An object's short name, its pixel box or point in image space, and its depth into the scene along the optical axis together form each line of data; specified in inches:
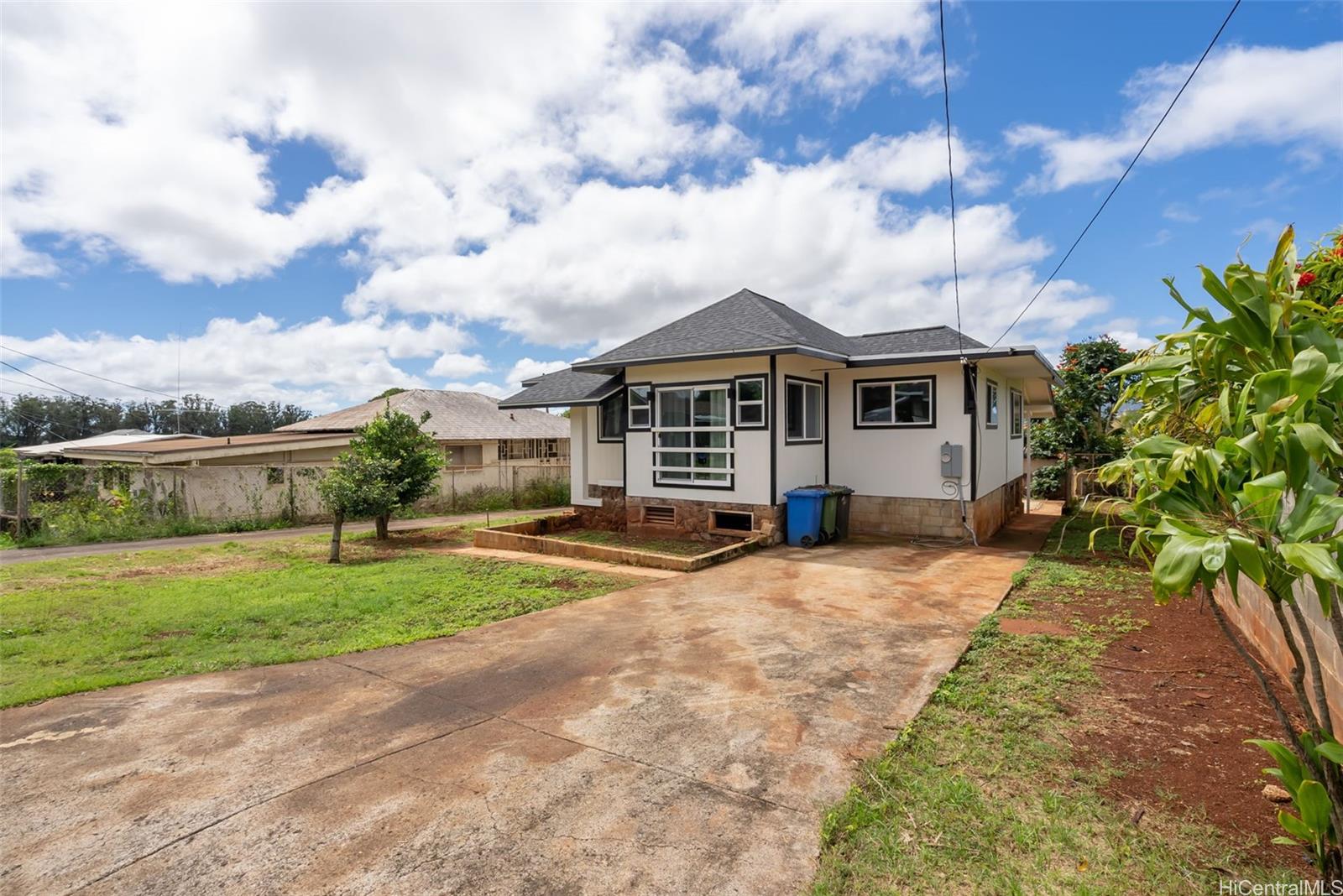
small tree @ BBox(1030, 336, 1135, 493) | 602.9
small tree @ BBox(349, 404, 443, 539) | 472.1
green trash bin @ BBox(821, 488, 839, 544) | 424.3
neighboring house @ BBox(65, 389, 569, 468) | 716.0
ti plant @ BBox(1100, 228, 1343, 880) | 66.7
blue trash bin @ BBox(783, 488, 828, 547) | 413.7
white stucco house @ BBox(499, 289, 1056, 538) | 421.1
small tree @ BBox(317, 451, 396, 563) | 429.1
